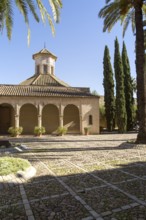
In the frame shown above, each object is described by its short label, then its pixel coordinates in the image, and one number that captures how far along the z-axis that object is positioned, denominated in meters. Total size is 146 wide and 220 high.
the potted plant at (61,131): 18.85
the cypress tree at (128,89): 24.04
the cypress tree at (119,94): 22.26
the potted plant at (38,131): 18.12
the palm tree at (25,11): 6.36
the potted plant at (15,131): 17.73
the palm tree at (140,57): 10.04
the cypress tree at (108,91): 23.69
